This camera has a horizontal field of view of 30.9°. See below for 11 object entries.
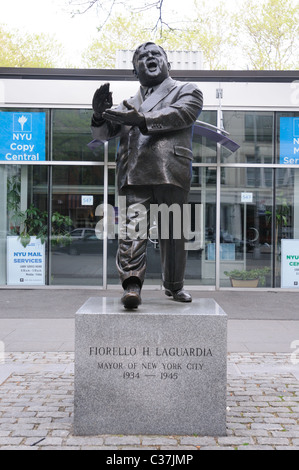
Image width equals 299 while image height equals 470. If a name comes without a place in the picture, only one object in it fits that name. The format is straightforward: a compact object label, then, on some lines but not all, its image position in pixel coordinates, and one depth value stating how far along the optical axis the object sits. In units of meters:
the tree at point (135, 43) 28.58
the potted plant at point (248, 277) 12.68
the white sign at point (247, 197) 12.64
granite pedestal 4.00
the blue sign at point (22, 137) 12.37
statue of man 4.27
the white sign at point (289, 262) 12.65
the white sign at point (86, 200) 12.57
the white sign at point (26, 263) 12.66
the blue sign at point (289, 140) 12.41
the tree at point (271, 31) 26.64
